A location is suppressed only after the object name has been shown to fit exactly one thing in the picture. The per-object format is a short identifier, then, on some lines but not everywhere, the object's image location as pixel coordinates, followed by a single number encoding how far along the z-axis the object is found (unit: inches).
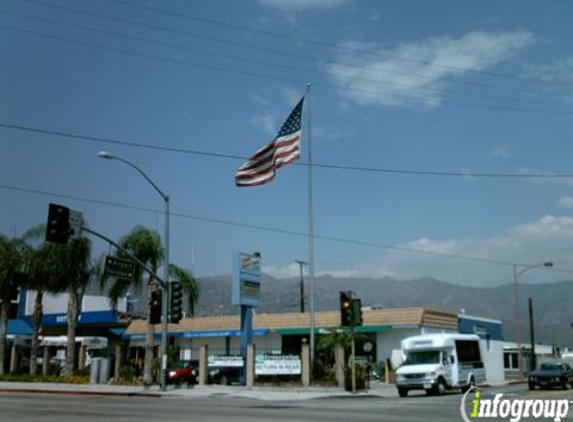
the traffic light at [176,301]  1328.7
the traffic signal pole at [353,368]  1305.1
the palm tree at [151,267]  1503.4
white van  1238.3
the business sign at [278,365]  1395.2
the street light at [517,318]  2125.7
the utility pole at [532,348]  2391.7
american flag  1320.1
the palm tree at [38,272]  1683.1
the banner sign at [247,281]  1465.3
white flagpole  1405.0
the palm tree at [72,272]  1672.0
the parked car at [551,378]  1387.8
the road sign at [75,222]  1102.3
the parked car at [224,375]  1485.0
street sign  1295.9
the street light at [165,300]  1321.4
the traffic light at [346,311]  1242.6
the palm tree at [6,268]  1708.9
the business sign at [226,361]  1471.5
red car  1477.6
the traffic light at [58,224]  1015.6
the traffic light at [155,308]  1350.9
